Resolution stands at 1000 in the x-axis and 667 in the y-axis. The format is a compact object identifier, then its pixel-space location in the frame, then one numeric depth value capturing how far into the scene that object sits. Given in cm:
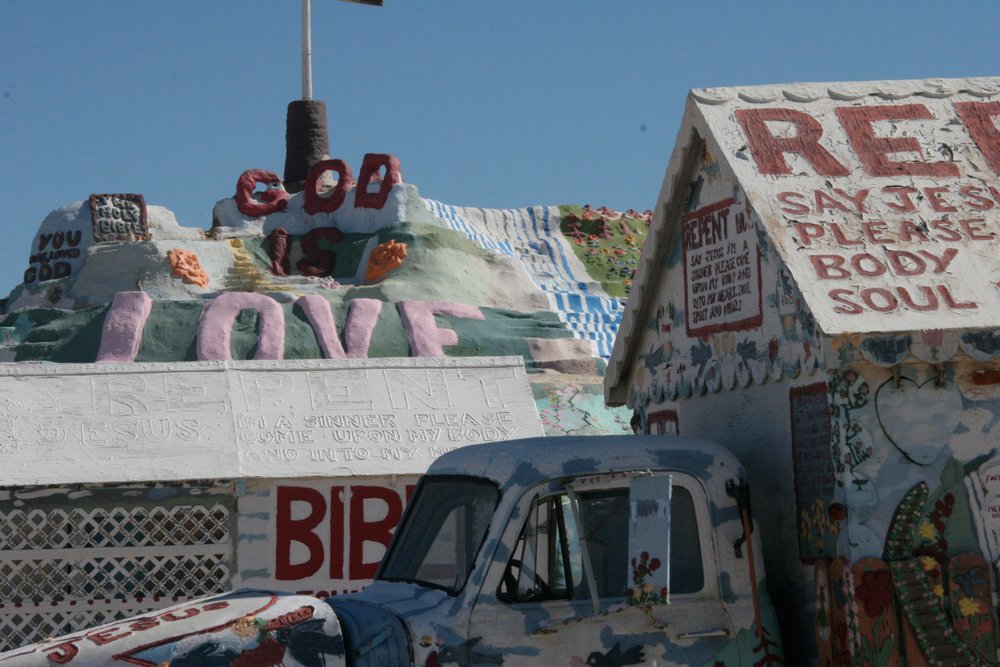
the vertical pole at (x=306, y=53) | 3372
